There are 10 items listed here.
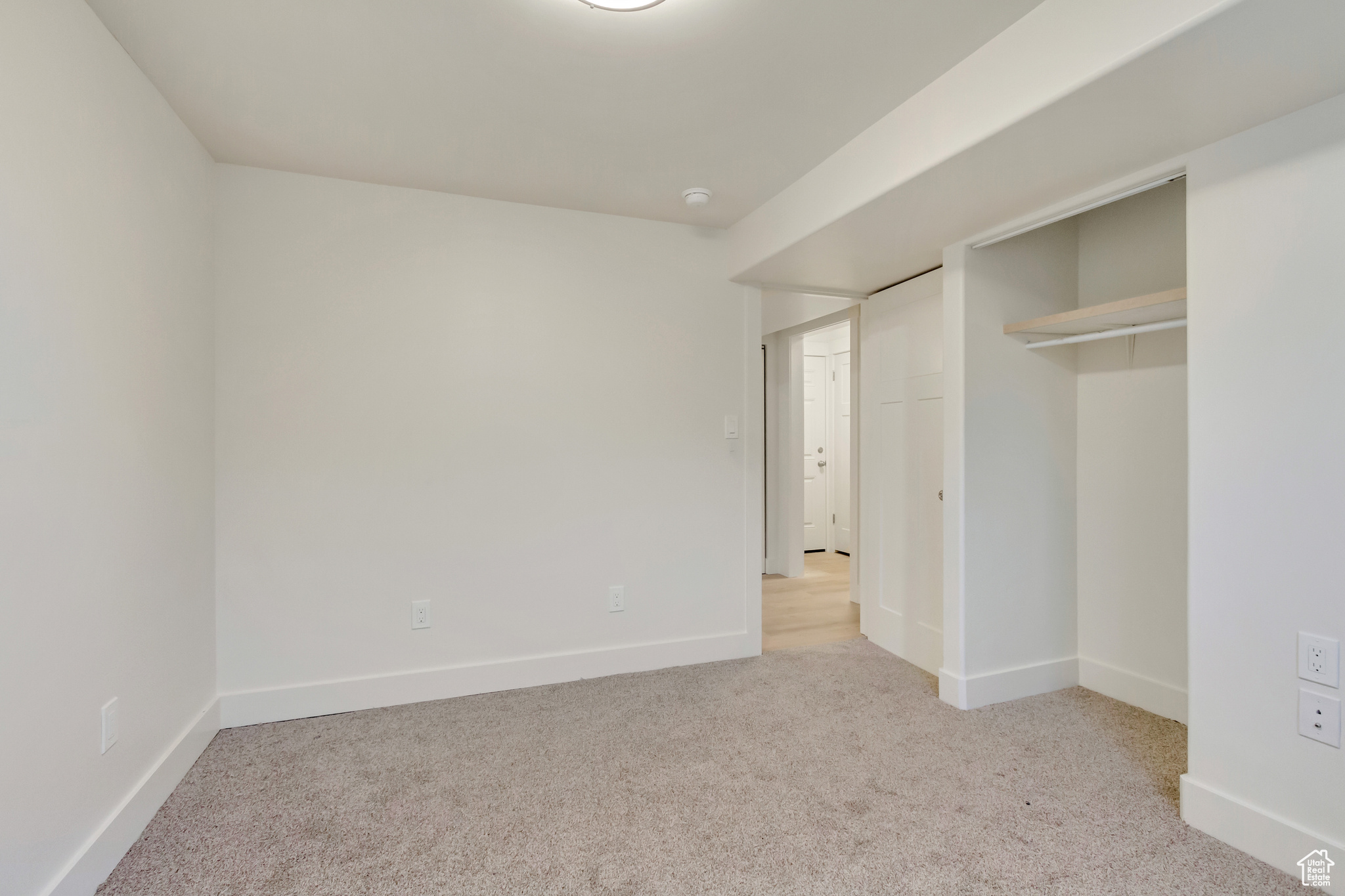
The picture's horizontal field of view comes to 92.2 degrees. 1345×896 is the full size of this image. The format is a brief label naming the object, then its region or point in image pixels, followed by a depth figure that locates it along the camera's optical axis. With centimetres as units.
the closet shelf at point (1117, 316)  206
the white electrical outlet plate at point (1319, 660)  159
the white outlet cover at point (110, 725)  171
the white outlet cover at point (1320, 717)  160
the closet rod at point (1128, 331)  214
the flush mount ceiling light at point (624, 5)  156
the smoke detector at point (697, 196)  277
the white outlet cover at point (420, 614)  279
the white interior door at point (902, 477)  314
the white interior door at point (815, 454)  648
